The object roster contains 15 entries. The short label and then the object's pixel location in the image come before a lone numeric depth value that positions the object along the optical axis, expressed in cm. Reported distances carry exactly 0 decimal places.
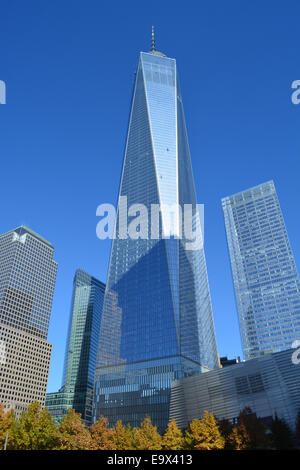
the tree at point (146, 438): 6981
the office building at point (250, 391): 8232
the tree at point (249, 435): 6594
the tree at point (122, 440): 6950
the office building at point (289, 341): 19812
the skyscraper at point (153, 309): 14462
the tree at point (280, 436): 6931
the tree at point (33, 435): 6425
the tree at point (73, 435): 6367
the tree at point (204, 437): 6656
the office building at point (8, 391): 19312
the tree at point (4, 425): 6500
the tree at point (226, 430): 6728
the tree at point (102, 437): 6675
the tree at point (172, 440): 7219
